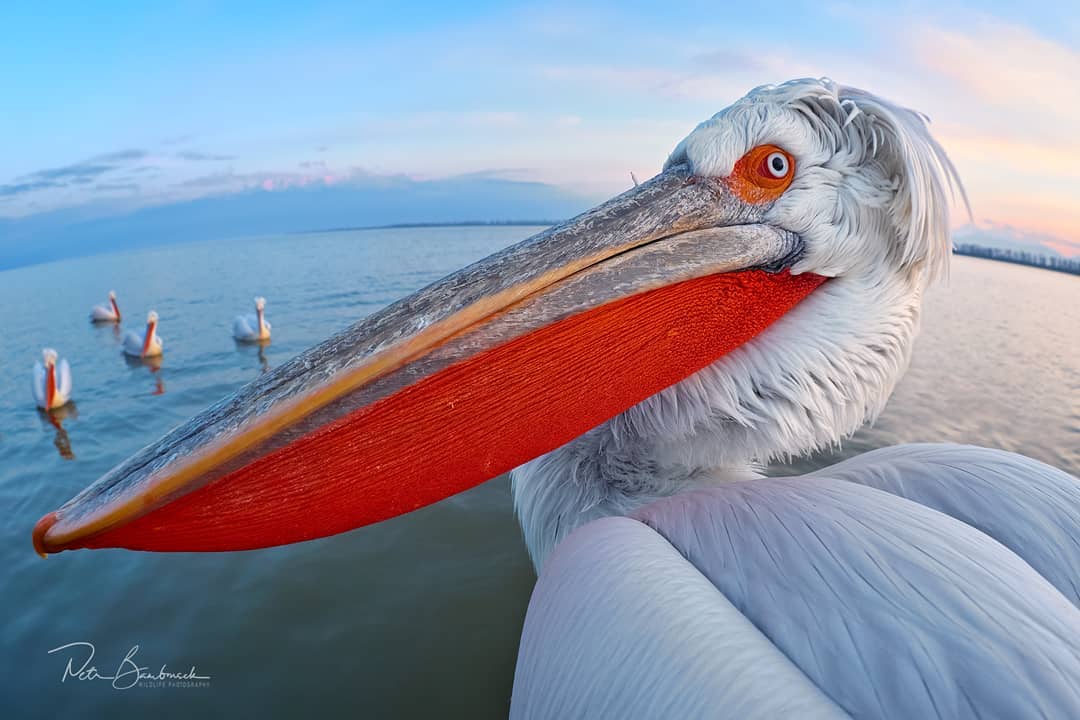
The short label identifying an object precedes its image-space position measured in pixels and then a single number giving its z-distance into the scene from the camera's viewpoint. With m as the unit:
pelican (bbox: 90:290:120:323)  10.38
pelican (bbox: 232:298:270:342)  8.08
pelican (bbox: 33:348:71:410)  5.90
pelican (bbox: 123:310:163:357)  7.50
